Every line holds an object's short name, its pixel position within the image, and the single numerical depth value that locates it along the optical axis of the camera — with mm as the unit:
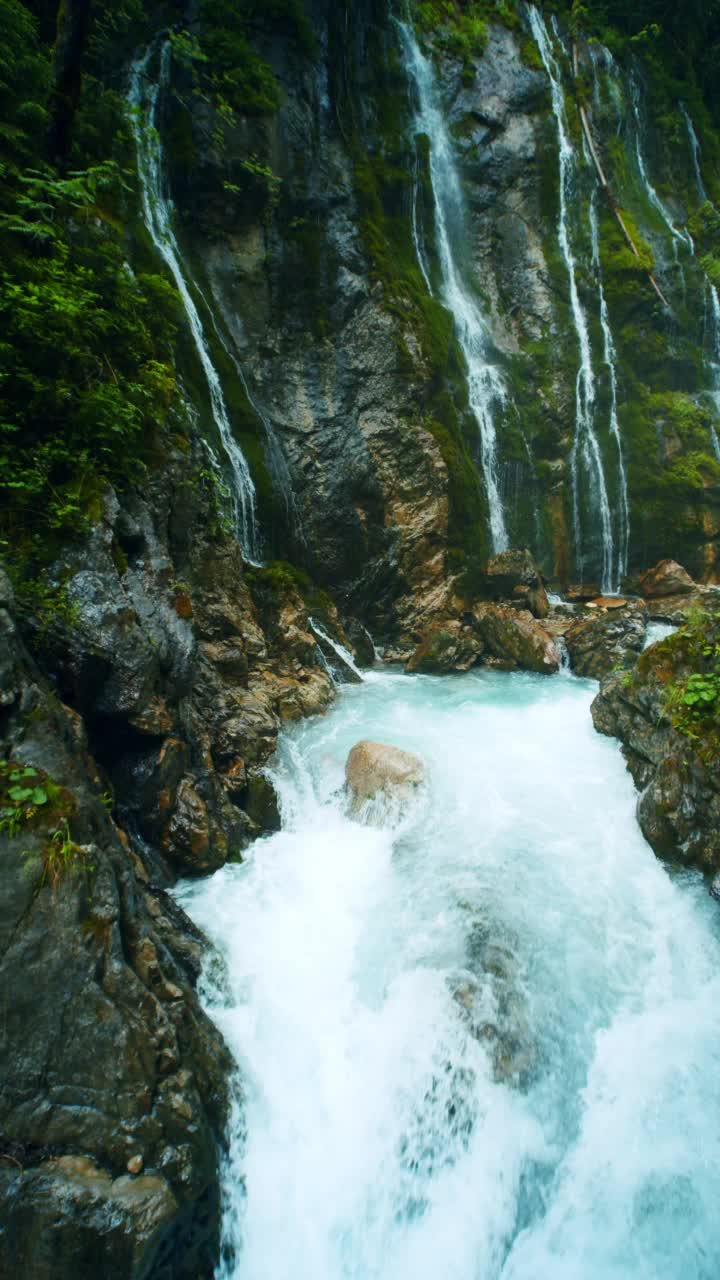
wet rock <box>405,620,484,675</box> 11172
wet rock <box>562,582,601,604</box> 14477
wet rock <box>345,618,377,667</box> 11586
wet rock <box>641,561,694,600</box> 13906
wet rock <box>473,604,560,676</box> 10945
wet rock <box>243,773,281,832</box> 6012
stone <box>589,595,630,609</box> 13523
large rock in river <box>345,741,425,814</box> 6281
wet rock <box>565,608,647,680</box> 10406
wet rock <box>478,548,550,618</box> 12625
